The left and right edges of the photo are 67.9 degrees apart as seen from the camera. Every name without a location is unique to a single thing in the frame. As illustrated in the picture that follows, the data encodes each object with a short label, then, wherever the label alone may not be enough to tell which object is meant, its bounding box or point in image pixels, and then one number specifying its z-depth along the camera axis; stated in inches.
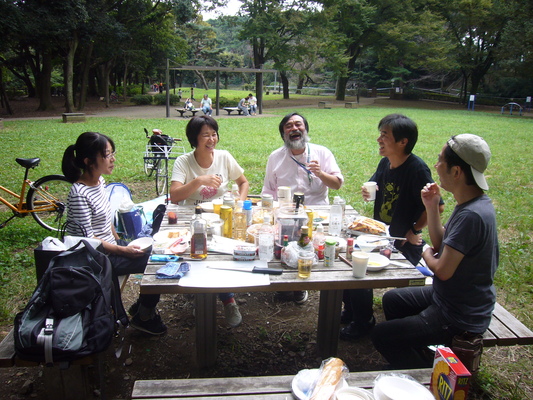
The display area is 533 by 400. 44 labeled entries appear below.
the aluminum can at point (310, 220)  104.6
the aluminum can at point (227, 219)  107.4
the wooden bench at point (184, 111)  800.9
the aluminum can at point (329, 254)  89.8
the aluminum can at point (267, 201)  119.4
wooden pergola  775.7
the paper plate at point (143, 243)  114.2
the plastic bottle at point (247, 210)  113.0
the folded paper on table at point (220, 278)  81.2
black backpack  78.5
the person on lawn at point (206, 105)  840.9
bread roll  61.4
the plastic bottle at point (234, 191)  128.5
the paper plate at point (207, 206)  127.5
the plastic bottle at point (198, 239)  91.9
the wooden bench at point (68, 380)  88.9
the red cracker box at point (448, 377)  59.9
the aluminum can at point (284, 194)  124.6
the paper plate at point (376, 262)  91.0
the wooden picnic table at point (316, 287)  81.4
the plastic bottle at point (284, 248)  91.8
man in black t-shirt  119.6
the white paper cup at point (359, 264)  86.5
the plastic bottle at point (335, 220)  109.3
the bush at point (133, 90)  1445.6
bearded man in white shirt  146.2
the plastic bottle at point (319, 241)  96.5
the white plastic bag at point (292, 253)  90.2
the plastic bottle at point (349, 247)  98.0
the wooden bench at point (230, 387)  67.1
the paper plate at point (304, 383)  64.8
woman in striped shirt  112.5
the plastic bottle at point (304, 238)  88.7
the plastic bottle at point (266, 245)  91.9
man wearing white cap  82.9
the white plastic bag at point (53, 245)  93.5
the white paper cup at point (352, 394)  61.9
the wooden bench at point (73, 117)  654.5
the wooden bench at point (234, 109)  876.0
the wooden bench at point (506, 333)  92.4
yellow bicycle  211.8
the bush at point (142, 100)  1147.3
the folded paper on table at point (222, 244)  98.0
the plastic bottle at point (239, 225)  108.7
